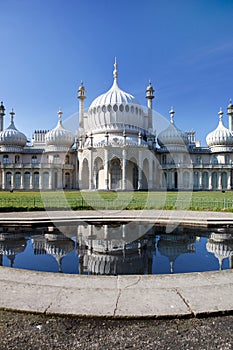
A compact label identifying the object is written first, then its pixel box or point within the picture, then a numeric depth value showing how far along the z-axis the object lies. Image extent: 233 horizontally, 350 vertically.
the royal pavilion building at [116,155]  48.34
